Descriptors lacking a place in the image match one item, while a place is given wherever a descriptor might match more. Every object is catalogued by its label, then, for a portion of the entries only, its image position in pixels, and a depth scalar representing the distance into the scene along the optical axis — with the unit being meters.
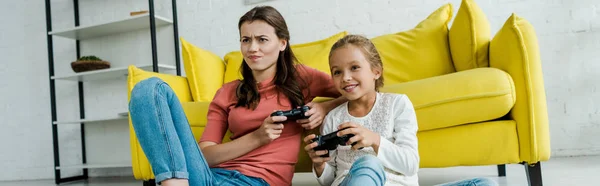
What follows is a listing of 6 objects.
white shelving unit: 2.72
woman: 1.00
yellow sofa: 1.33
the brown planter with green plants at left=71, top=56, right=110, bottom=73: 2.83
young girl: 0.98
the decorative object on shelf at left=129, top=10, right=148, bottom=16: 2.83
